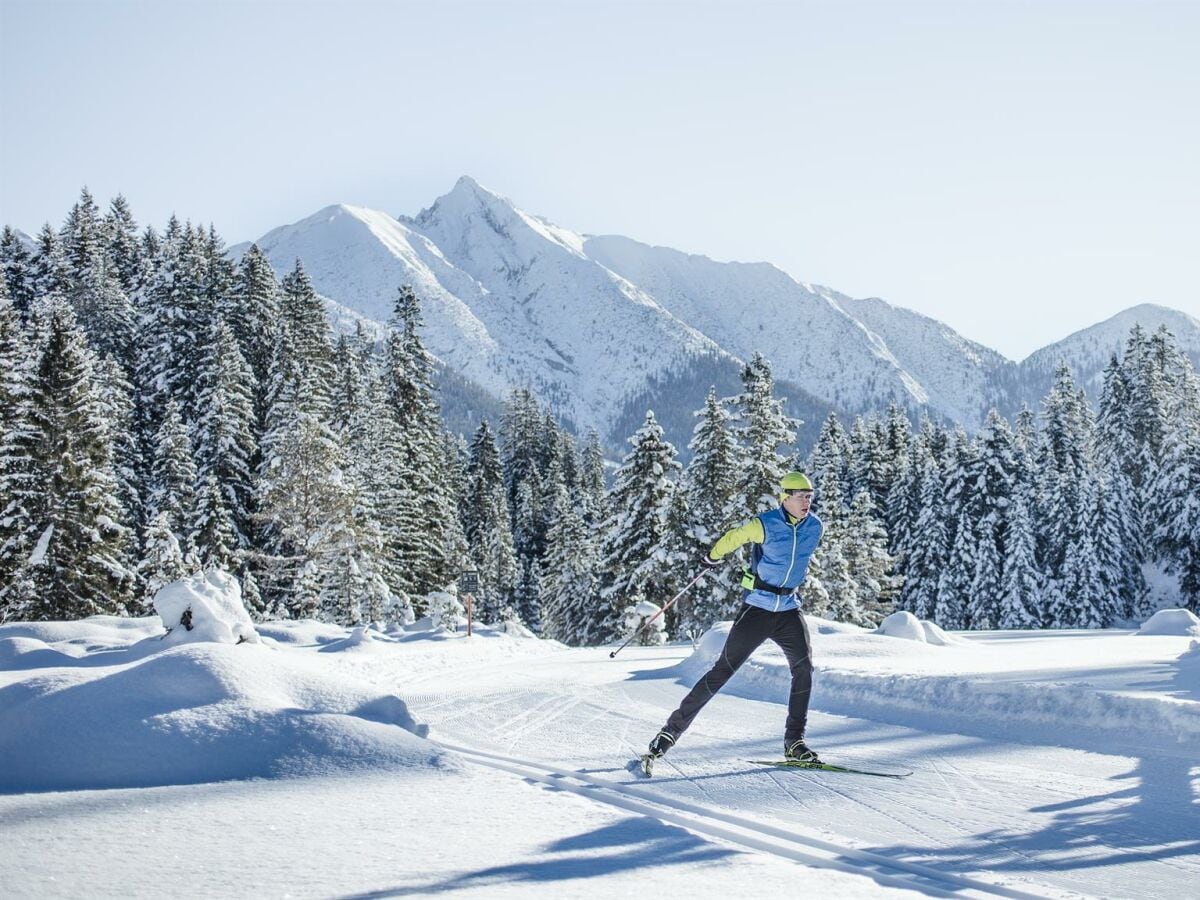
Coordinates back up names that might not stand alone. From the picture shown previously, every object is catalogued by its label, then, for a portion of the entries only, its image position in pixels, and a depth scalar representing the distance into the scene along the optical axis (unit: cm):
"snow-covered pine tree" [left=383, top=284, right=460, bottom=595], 4444
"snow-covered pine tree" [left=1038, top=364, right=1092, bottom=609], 4797
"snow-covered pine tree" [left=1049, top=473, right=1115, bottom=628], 4591
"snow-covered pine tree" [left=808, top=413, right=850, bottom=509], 6253
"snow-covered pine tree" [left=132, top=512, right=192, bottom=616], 3042
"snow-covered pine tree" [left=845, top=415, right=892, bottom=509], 6378
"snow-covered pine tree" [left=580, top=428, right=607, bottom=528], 6769
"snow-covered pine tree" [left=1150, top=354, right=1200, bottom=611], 4591
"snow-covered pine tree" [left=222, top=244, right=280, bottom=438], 4938
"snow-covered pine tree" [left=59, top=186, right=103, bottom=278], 6719
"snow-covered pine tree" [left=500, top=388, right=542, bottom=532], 8287
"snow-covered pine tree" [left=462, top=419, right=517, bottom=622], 5804
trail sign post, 5788
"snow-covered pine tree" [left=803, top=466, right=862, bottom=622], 3516
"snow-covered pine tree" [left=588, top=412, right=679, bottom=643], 3638
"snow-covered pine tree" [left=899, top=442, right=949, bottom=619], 5106
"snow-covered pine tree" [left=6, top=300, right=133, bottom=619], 2941
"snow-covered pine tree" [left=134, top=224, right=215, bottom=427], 4597
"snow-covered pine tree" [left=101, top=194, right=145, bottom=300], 6983
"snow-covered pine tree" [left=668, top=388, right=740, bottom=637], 3525
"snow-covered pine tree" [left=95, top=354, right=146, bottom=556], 3919
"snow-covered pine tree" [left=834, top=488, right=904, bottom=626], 4588
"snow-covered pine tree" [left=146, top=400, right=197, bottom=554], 3606
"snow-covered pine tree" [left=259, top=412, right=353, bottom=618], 3519
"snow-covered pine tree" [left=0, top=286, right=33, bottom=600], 2991
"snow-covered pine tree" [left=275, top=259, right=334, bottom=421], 4588
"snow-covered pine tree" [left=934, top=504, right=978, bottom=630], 4919
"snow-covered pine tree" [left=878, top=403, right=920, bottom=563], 5819
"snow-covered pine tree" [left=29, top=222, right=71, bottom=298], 6369
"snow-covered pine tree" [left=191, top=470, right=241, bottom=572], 3534
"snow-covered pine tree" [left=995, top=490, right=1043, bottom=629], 4591
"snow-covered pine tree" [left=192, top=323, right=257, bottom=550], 3912
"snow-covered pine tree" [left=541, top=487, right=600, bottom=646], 4388
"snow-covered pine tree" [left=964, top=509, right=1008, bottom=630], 4725
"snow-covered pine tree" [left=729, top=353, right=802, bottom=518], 3469
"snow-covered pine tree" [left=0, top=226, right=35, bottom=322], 6498
